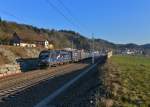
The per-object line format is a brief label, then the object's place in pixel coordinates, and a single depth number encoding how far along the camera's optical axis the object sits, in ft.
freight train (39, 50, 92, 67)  59.63
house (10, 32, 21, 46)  120.66
